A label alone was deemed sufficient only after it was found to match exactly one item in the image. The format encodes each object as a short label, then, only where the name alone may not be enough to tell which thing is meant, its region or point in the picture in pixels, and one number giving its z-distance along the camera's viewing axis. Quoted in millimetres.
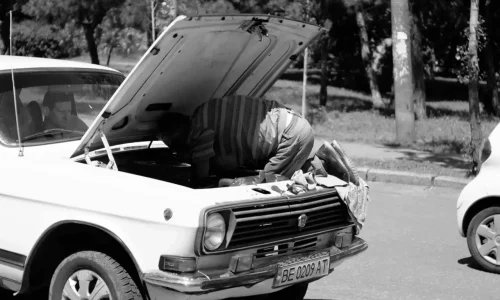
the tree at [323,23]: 20172
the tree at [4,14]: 24672
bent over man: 5441
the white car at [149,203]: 4211
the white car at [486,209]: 6906
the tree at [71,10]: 21344
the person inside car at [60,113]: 5596
